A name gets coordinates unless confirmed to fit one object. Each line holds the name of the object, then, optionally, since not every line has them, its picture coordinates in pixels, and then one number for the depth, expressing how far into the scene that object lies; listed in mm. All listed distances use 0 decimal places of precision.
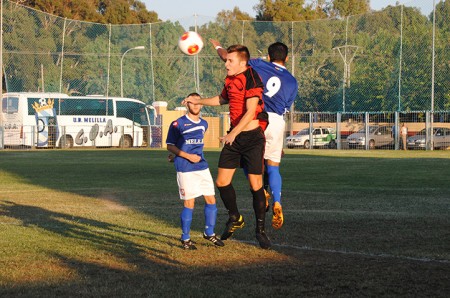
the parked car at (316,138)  53875
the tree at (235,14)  87319
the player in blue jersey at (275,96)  10374
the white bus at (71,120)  51062
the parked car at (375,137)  51031
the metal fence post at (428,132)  48578
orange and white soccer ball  11758
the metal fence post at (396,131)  50062
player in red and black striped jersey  8625
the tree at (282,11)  77625
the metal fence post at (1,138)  49141
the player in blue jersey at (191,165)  8742
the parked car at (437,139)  49031
